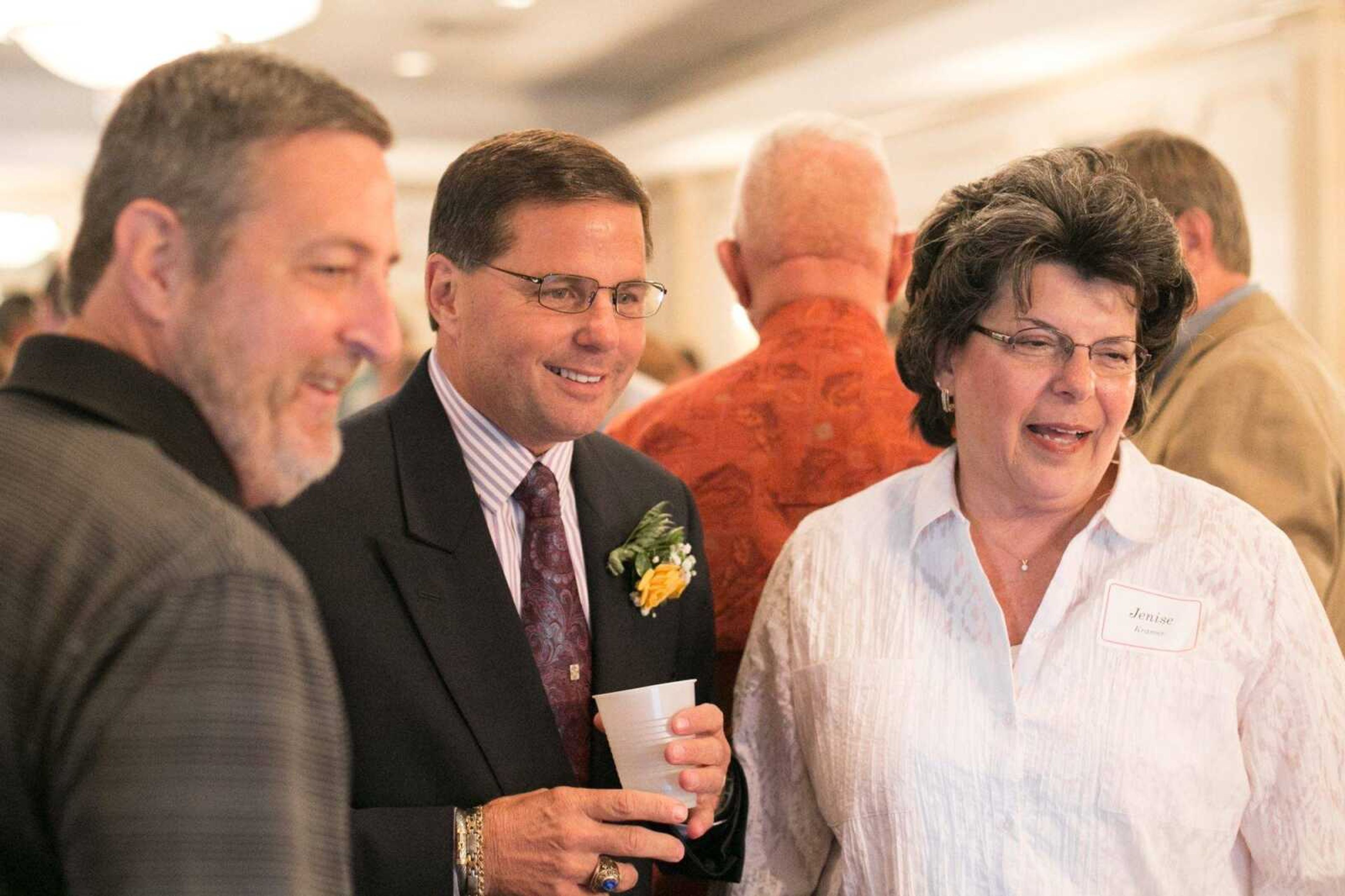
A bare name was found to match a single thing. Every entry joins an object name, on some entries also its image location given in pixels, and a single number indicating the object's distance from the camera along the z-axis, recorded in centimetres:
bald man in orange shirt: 239
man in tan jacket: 247
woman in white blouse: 178
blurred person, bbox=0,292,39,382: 544
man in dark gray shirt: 93
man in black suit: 170
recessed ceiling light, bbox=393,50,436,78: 1023
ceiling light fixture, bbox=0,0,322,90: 600
